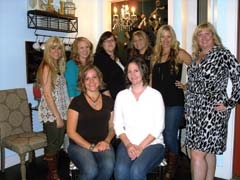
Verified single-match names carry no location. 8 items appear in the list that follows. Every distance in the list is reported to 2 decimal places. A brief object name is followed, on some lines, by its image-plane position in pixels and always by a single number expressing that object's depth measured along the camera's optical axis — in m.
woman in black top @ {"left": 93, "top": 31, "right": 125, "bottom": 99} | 2.68
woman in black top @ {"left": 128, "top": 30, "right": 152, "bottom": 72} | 2.93
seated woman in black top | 2.04
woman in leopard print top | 2.09
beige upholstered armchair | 2.85
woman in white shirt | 2.03
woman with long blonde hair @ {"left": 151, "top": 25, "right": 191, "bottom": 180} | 2.52
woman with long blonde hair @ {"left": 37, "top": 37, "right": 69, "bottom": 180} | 2.51
